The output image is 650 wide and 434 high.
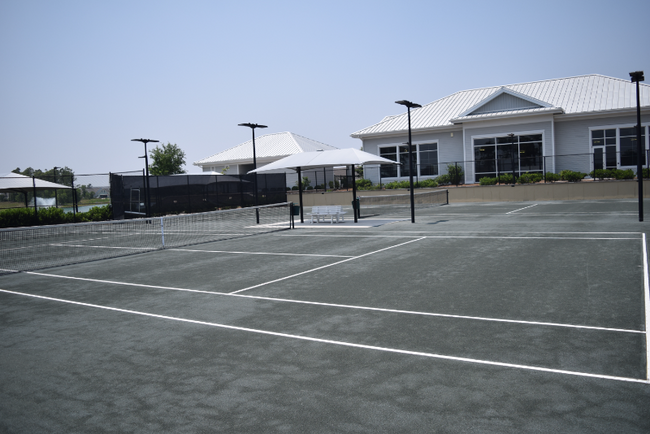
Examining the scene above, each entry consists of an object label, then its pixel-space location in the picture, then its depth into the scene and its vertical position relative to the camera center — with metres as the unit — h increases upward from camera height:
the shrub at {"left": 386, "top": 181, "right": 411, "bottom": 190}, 39.97 +0.84
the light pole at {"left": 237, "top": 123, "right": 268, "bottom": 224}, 23.73 +3.58
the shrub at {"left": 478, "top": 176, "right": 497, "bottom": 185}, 36.75 +0.74
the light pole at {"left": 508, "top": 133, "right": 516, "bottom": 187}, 35.42 +2.83
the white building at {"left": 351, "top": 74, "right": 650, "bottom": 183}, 35.34 +4.44
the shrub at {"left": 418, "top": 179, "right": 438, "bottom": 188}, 39.44 +0.79
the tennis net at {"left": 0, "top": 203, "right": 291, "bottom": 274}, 15.94 -1.31
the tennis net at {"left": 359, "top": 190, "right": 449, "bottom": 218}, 31.00 -0.58
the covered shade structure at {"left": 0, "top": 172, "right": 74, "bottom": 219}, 28.69 +1.57
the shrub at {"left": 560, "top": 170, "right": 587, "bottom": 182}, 34.03 +0.82
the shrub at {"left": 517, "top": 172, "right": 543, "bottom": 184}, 35.66 +0.80
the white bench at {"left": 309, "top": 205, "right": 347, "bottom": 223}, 24.52 -0.68
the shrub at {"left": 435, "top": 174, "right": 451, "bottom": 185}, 39.31 +1.04
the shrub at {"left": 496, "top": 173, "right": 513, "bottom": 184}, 36.34 +0.82
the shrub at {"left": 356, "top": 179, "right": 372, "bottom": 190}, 42.72 +1.05
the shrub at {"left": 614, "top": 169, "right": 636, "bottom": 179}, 32.50 +0.73
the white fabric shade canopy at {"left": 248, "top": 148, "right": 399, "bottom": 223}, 22.98 +1.78
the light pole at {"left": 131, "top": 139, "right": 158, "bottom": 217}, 26.98 +2.73
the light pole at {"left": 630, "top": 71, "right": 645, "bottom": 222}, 18.03 +1.56
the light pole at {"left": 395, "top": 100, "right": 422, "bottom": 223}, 20.68 +3.72
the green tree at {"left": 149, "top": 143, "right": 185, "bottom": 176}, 67.44 +5.96
